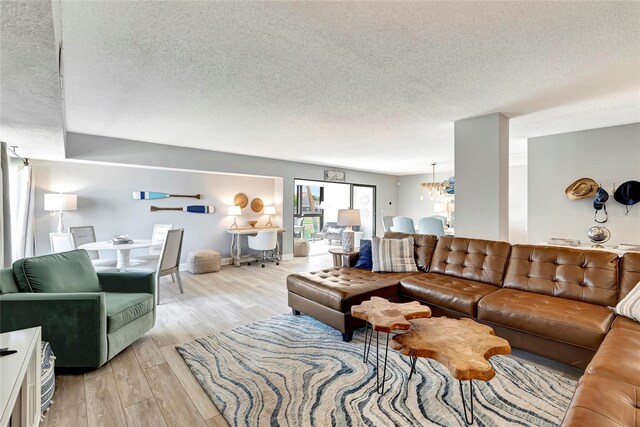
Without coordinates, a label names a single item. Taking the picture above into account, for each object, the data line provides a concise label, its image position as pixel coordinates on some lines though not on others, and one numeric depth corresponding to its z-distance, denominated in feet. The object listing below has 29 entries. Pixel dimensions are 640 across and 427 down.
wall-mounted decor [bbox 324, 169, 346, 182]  23.98
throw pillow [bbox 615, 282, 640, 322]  6.30
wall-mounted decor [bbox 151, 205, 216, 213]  18.31
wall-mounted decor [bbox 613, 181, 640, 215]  12.19
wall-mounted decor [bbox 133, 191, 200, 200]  16.65
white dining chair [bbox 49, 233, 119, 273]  11.75
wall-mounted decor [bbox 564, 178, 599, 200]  13.11
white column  11.24
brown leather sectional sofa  4.15
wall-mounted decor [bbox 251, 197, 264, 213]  21.56
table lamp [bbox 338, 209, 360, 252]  16.67
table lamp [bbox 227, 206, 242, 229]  19.27
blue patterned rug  5.38
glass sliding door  28.76
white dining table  12.10
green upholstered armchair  6.43
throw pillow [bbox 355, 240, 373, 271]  11.54
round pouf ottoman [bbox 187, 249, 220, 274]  17.03
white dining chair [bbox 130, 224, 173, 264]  13.70
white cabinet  3.45
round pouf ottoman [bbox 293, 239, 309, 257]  22.81
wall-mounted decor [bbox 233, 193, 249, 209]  20.68
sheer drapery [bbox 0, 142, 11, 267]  8.49
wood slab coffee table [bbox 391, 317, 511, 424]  4.45
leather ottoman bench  8.35
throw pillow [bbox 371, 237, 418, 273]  11.02
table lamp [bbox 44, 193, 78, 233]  13.04
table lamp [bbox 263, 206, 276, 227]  21.83
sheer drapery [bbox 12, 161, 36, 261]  11.95
